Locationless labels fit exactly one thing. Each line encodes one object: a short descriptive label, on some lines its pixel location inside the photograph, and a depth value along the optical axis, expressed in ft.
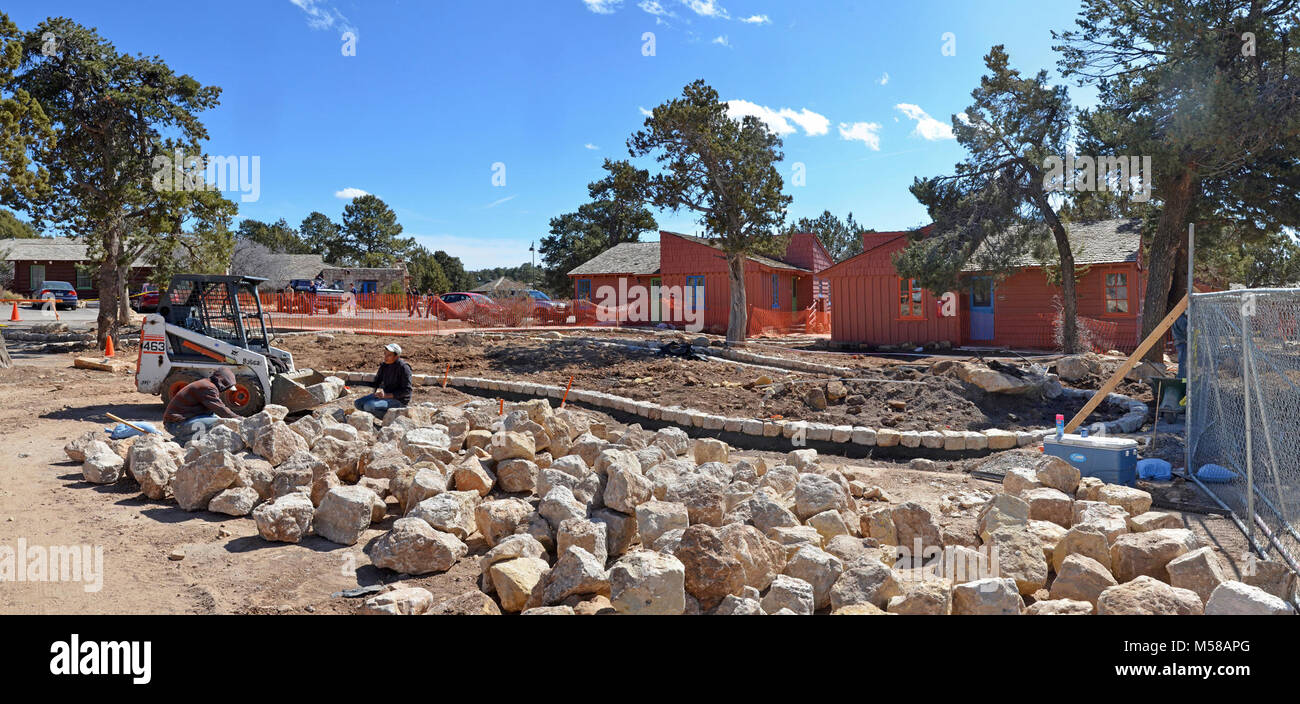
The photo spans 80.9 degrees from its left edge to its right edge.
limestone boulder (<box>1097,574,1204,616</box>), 12.82
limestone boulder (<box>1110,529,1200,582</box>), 15.29
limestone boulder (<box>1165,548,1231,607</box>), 14.11
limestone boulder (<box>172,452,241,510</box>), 19.31
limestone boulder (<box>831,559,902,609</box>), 14.08
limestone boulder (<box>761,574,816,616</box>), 13.62
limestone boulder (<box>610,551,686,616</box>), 13.39
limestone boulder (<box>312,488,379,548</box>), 17.80
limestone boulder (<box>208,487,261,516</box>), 19.06
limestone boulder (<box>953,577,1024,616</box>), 13.38
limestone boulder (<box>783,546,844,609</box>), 14.70
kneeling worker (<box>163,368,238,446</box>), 28.37
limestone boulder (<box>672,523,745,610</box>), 14.07
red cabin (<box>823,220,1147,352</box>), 71.46
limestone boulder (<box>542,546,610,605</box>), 13.74
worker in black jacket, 34.22
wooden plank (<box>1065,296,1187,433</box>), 24.89
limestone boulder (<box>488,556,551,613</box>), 14.21
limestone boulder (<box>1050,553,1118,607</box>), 14.37
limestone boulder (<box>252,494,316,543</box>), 17.38
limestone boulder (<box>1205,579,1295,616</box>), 12.39
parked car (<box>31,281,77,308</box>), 128.47
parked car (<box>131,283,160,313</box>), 110.63
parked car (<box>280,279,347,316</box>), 92.48
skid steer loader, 34.01
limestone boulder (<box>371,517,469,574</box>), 15.99
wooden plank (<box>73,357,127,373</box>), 50.80
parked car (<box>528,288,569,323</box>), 90.72
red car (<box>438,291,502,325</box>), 86.63
